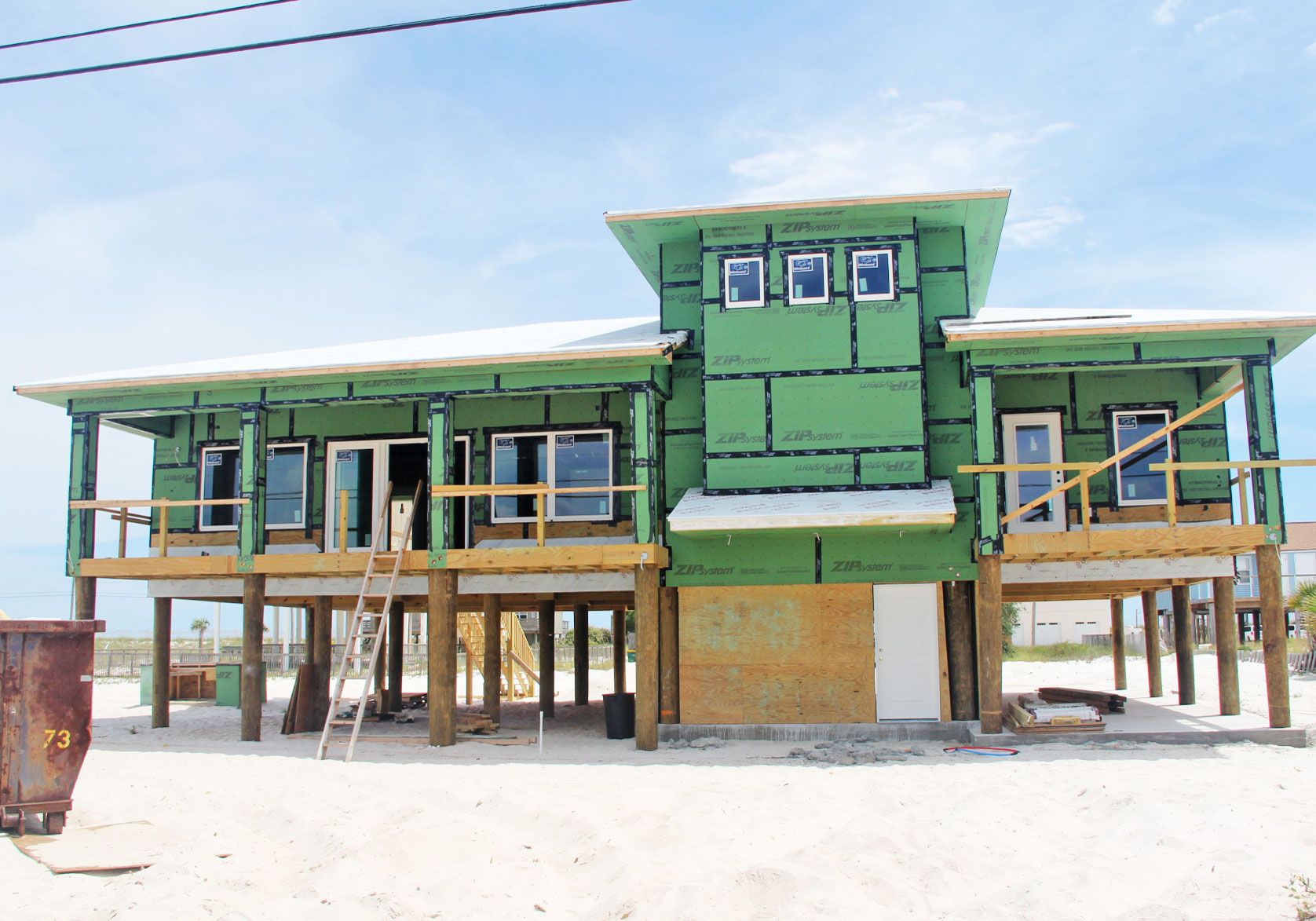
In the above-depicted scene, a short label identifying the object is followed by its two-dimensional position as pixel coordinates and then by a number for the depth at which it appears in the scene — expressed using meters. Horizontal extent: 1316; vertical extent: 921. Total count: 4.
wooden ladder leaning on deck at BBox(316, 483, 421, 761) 15.68
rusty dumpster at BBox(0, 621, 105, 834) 9.27
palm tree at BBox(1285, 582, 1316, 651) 30.80
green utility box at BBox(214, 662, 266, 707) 25.83
